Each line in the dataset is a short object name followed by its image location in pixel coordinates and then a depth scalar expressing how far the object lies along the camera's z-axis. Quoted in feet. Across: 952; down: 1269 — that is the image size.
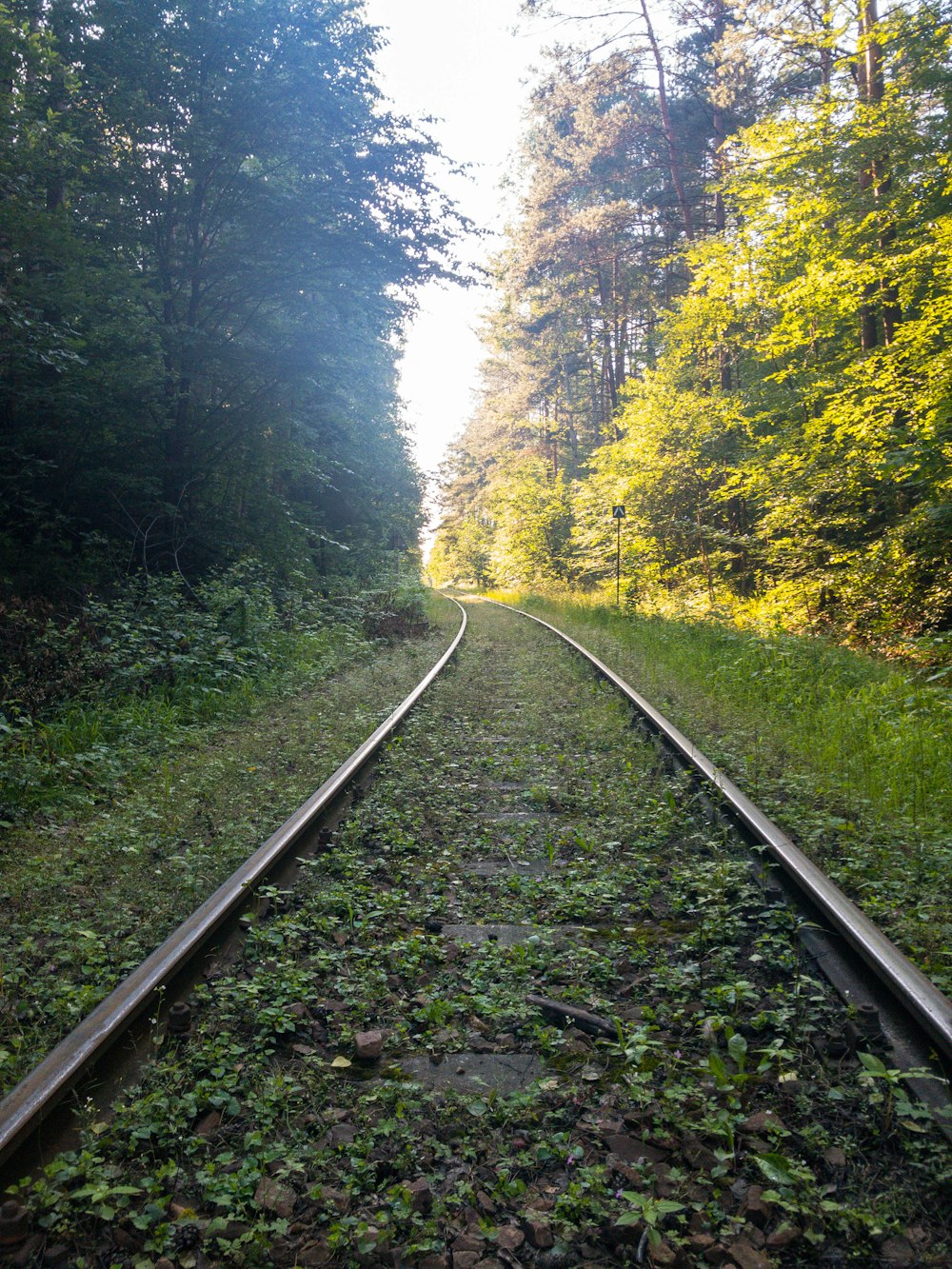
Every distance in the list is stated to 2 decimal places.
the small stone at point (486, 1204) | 6.73
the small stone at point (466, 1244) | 6.36
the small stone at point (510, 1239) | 6.39
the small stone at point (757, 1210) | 6.52
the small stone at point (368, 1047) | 8.90
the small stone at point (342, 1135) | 7.54
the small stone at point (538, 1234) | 6.42
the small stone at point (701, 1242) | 6.26
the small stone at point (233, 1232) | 6.49
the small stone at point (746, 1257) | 6.07
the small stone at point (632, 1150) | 7.25
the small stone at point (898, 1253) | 6.01
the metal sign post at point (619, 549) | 61.41
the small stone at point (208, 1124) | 7.57
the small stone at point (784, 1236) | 6.23
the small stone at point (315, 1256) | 6.27
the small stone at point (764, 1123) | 7.42
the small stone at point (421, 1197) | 6.78
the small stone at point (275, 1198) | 6.68
